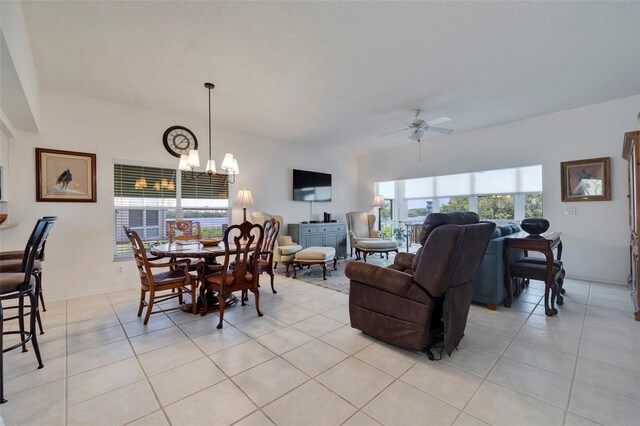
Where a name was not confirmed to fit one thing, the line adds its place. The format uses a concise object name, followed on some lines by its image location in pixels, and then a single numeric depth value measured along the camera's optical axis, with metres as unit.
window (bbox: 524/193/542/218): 4.83
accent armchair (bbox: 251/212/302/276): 4.82
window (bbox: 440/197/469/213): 5.83
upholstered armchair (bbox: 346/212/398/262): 5.69
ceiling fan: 4.27
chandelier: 3.06
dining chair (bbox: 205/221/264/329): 2.61
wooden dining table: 2.65
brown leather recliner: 1.95
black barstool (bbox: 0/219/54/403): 1.87
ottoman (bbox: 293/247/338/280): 4.51
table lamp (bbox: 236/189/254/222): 4.80
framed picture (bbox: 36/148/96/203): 3.42
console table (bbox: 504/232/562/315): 2.87
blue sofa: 2.99
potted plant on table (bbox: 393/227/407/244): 7.26
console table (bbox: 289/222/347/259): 5.69
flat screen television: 6.09
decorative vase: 3.07
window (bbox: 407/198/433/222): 6.50
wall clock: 4.39
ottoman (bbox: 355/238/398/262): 5.67
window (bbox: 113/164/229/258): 4.05
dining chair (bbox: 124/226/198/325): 2.63
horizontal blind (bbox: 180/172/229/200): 4.64
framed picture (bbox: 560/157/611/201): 4.02
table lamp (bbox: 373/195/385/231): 6.84
